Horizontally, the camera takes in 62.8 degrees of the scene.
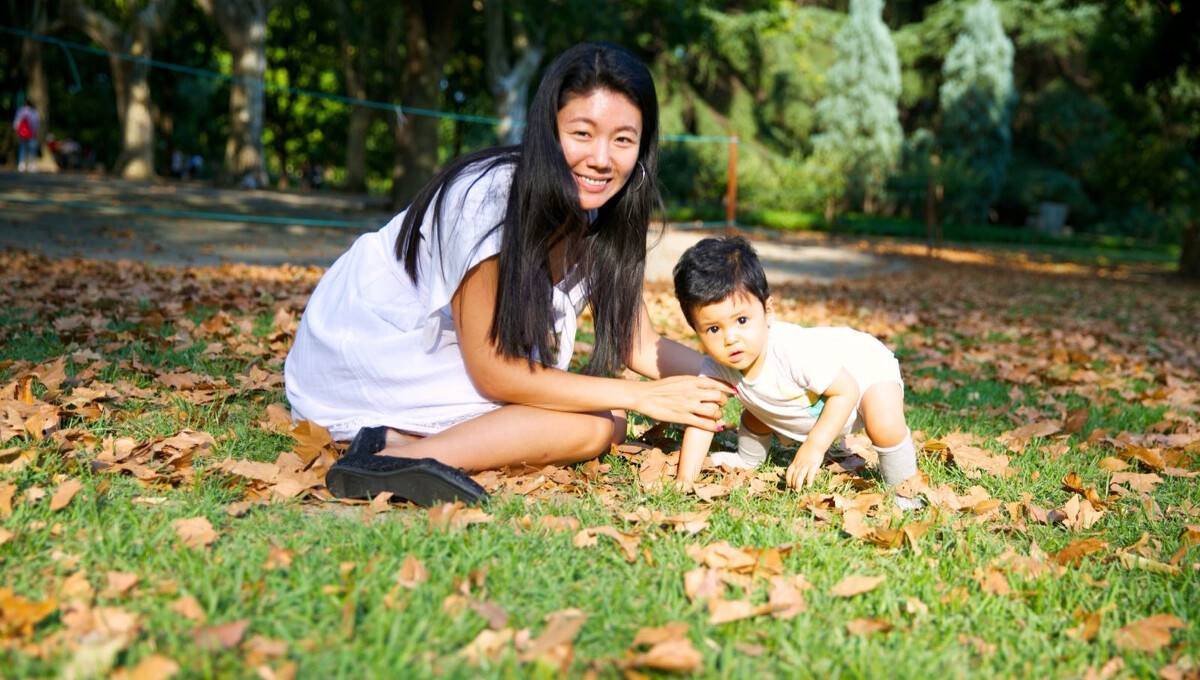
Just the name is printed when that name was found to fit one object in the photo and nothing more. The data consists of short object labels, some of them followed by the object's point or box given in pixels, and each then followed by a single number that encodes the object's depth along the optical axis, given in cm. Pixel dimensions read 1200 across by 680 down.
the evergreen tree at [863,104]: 3222
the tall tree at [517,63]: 1916
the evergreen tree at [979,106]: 3206
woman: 277
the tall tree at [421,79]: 1639
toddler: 290
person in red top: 2381
